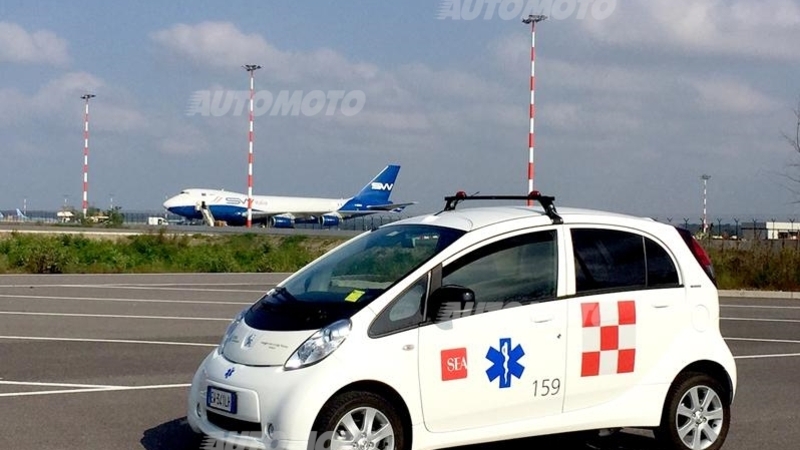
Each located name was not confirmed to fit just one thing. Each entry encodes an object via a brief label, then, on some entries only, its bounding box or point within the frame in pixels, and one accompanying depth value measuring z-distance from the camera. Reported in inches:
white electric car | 237.5
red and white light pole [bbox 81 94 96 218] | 2288.5
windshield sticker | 248.2
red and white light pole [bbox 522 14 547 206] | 1309.1
